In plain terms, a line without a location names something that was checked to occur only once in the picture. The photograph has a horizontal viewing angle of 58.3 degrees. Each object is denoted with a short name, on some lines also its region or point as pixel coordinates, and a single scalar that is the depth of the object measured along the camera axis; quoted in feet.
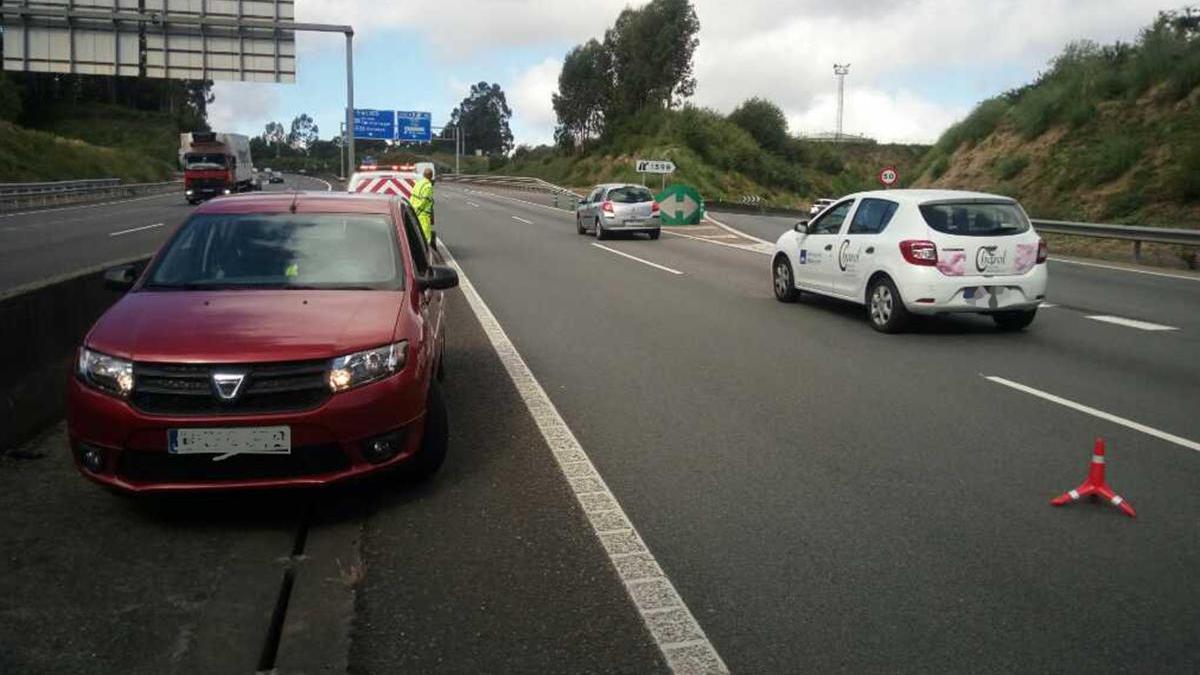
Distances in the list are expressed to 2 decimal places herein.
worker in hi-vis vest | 60.39
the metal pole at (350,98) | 107.87
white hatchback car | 37.29
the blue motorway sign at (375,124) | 237.66
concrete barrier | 21.76
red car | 16.70
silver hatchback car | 90.99
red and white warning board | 67.15
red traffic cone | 18.10
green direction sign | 110.63
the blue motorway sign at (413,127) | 241.76
